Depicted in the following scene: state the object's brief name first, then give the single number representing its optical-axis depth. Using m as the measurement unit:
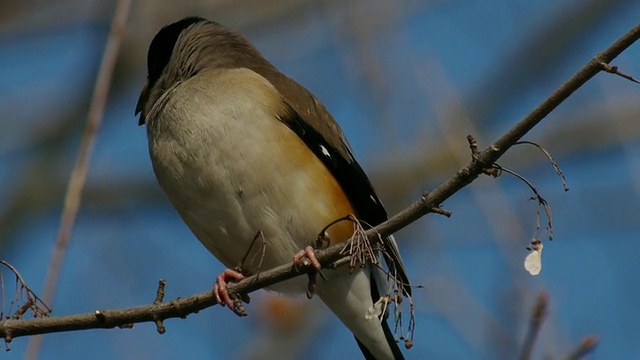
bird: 11.47
